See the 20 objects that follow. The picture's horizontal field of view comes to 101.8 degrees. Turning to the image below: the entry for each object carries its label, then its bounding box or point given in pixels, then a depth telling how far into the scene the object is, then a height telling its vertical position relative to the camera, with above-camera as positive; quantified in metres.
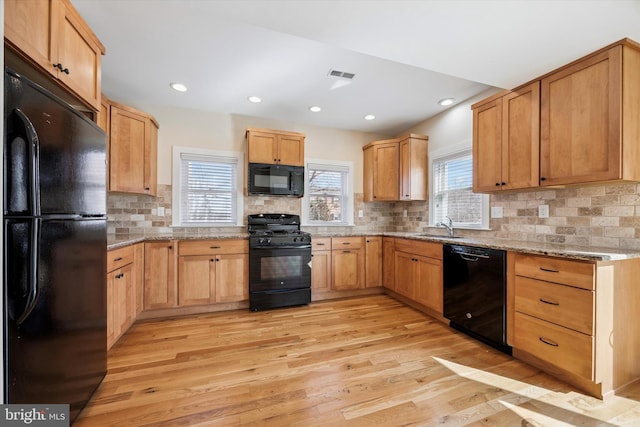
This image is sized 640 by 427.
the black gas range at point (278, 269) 3.14 -0.69
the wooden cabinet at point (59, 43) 1.23 +0.95
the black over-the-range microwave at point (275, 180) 3.43 +0.45
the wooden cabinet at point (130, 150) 2.71 +0.68
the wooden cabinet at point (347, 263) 3.58 -0.69
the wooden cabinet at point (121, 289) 2.07 -0.69
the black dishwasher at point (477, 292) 2.13 -0.70
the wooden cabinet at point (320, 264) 3.49 -0.69
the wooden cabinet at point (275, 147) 3.42 +0.89
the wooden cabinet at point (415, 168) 3.75 +0.66
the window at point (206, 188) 3.40 +0.34
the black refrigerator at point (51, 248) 0.99 -0.16
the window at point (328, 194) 4.02 +0.31
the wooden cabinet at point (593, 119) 1.72 +0.69
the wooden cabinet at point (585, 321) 1.58 -0.69
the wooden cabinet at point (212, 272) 2.94 -0.68
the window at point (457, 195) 3.09 +0.24
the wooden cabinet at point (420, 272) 2.79 -0.68
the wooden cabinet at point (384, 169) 3.93 +0.68
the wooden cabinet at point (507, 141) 2.21 +0.69
